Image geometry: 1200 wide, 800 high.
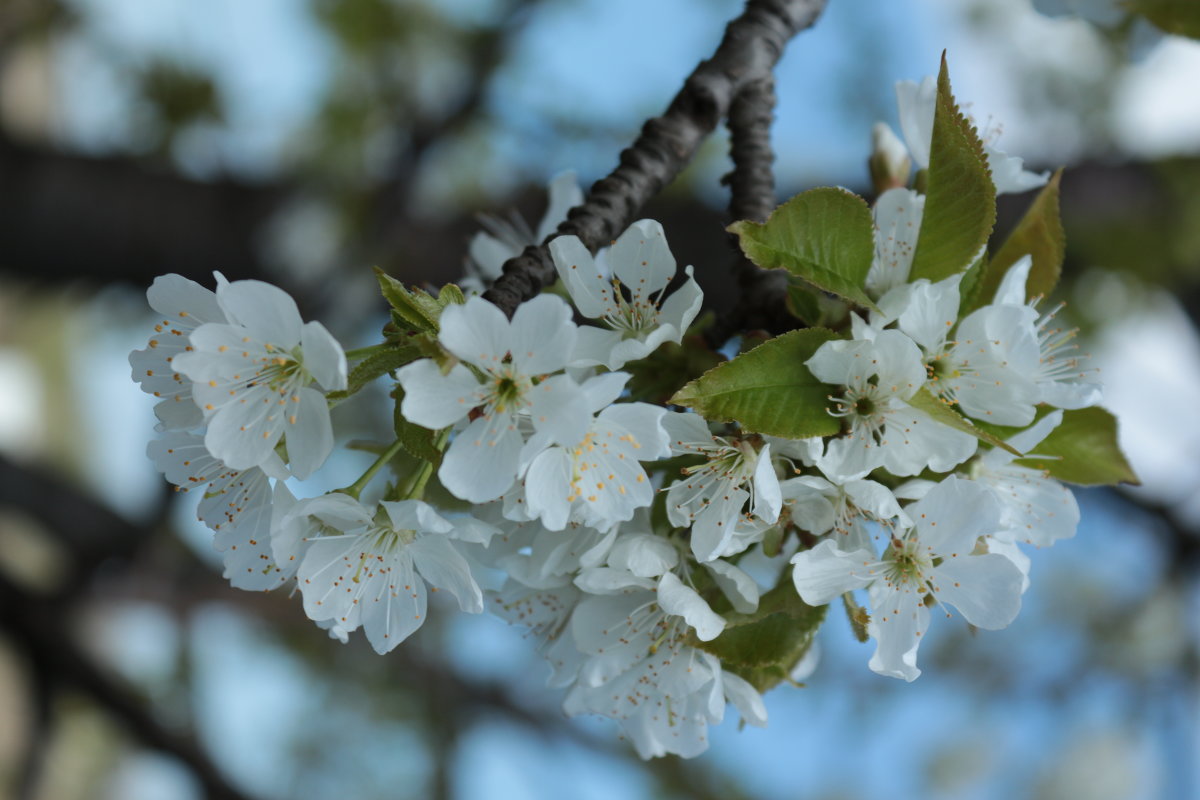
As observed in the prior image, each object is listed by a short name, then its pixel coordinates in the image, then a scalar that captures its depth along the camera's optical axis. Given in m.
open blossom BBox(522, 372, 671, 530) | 0.68
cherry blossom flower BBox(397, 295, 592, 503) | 0.67
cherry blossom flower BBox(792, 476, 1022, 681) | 0.69
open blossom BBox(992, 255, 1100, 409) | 0.70
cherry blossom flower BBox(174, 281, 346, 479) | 0.68
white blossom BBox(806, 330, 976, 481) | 0.69
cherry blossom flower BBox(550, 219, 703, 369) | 0.69
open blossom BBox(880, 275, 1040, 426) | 0.70
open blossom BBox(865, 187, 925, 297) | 0.71
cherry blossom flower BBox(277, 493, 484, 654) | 0.68
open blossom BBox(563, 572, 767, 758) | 0.71
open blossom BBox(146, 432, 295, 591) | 0.70
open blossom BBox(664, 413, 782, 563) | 0.68
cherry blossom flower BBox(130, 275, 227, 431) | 0.69
